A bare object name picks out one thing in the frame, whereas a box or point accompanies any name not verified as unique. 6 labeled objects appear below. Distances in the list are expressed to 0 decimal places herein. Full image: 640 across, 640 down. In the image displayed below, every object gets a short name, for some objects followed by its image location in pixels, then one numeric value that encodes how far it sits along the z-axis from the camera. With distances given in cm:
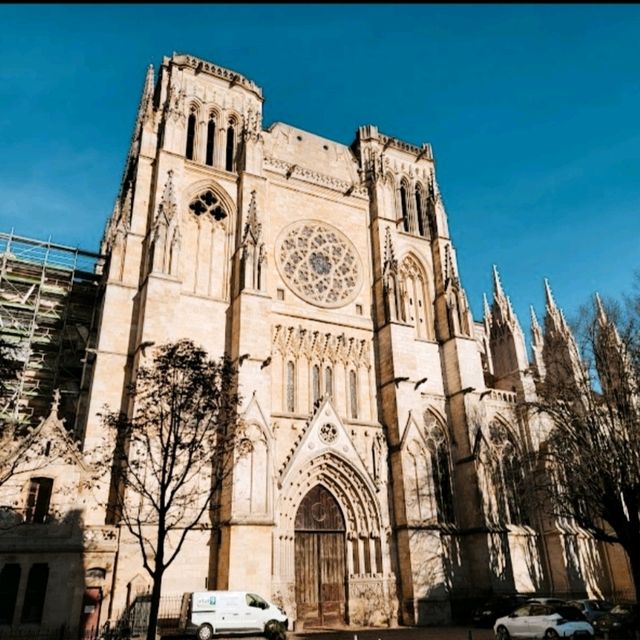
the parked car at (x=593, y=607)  1794
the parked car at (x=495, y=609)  1886
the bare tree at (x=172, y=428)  1439
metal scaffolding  2361
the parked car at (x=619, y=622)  1602
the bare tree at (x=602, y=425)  1677
